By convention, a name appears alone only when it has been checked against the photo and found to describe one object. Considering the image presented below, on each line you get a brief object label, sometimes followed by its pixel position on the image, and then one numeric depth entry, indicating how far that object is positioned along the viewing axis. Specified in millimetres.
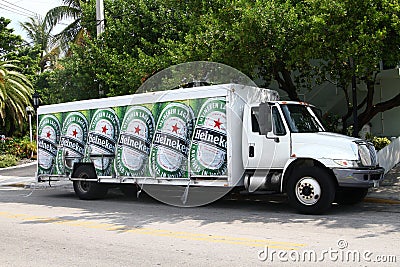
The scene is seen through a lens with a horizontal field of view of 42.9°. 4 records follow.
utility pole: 19766
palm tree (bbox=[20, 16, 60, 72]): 50812
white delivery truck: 10719
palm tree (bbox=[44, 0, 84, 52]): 29688
